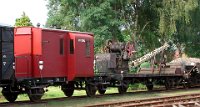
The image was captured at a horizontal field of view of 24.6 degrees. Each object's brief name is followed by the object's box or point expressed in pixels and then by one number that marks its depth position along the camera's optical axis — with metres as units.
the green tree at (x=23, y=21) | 47.59
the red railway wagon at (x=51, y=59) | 19.84
